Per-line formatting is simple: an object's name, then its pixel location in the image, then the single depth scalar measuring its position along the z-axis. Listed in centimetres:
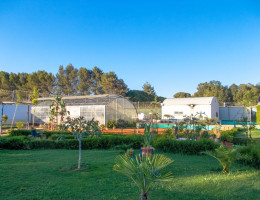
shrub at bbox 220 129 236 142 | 1106
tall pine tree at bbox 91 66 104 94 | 4258
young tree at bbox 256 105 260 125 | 2240
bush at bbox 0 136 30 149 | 987
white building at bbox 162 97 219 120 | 2866
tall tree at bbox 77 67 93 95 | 4272
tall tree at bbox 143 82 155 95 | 4944
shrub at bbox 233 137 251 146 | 1026
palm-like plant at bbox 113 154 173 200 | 250
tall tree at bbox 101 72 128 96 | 4122
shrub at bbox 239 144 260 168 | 603
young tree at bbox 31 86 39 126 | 1744
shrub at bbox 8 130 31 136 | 1332
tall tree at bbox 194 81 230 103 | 4748
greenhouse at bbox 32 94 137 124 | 2161
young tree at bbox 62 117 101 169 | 618
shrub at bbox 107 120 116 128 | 2089
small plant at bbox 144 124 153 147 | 615
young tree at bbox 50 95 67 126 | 1469
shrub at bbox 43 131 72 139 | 1337
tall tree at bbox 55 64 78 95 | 4275
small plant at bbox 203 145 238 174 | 528
